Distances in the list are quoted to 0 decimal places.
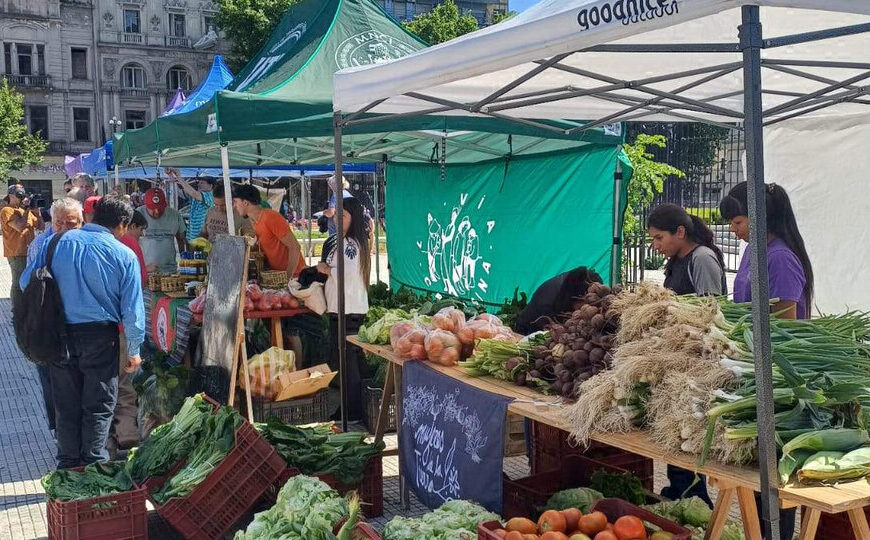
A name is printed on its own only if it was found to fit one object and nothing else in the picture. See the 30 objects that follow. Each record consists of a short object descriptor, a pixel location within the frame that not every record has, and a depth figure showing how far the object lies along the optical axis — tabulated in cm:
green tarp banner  808
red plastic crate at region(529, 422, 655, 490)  456
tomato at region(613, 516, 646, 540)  301
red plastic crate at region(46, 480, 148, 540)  418
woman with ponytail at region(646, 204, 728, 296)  471
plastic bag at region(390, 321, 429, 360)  467
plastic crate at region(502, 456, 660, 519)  412
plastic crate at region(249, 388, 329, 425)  651
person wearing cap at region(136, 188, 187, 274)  1031
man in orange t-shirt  798
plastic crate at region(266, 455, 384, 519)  493
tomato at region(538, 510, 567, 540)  317
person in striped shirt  1473
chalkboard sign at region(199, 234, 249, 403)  586
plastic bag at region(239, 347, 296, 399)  651
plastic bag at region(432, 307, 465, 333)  472
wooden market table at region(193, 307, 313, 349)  693
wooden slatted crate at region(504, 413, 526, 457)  577
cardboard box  648
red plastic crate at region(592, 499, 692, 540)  316
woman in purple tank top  407
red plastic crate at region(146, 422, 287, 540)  443
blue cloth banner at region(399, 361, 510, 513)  392
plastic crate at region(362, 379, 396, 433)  677
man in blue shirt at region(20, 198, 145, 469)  509
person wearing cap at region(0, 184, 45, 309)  1221
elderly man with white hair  545
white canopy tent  262
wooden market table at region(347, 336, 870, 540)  251
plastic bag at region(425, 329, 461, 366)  455
